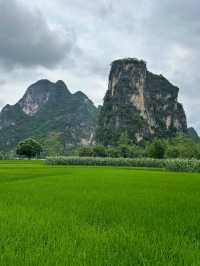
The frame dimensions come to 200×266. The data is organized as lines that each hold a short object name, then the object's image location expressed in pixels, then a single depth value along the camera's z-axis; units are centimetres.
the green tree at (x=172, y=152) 6288
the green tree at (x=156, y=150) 6694
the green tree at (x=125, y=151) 7684
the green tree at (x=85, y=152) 7850
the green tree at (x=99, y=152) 7744
